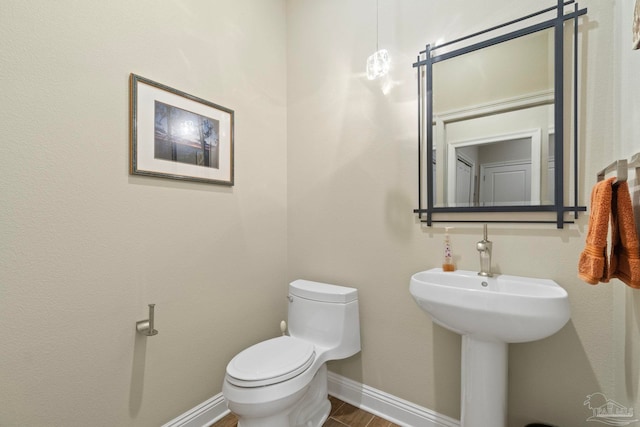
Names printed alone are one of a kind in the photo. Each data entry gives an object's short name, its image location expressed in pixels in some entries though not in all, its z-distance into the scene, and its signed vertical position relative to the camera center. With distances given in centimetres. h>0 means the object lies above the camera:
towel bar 76 +12
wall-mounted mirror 124 +44
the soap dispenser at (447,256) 144 -22
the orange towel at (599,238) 80 -7
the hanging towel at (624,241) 75 -8
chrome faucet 132 -20
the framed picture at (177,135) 133 +39
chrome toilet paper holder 129 -52
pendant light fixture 148 +76
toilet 122 -72
